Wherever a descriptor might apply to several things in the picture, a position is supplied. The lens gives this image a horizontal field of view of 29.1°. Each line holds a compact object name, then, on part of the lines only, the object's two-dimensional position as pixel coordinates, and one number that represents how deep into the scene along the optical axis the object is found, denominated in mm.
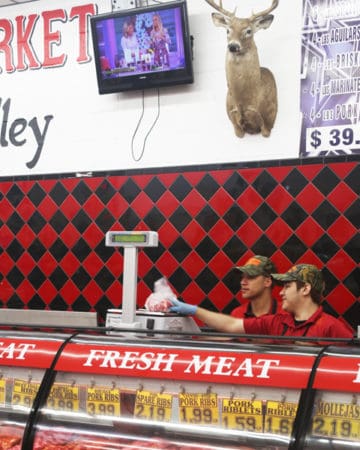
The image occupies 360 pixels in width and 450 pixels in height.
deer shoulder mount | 5090
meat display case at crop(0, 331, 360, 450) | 2201
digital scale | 3182
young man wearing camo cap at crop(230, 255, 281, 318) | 4580
